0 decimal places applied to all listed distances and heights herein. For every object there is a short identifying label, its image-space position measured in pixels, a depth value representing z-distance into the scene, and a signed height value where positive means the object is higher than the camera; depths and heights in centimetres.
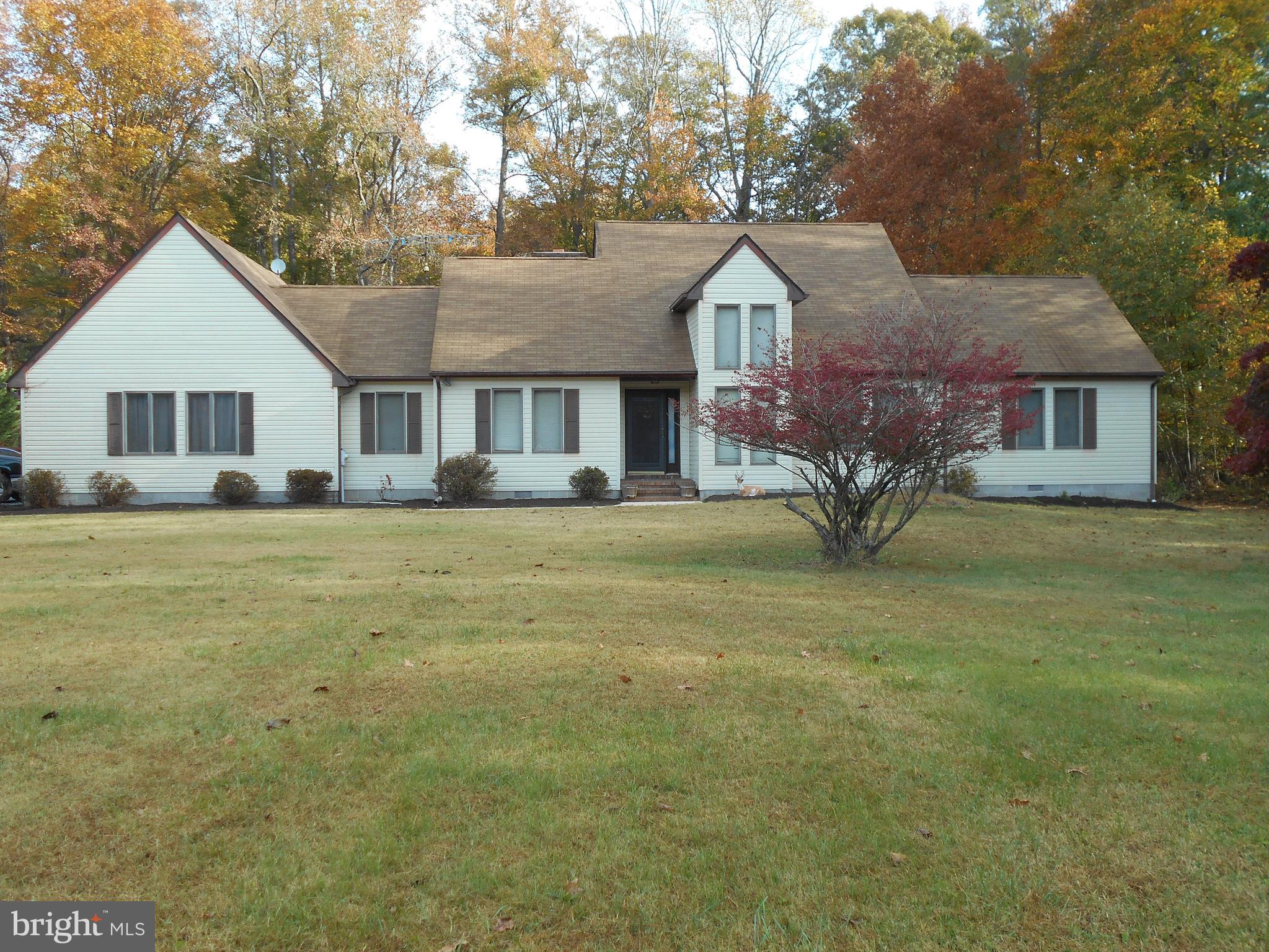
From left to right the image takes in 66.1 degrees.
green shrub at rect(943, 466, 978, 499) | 2388 -83
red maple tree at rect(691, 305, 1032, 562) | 1222 +42
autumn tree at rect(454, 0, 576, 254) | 3922 +1575
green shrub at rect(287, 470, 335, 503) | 2339 -71
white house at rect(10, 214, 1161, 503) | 2333 +191
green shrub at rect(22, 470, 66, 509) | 2273 -72
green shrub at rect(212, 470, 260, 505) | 2306 -74
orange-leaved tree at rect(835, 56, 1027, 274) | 3528 +1042
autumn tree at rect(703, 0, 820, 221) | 4209 +1481
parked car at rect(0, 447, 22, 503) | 2430 -40
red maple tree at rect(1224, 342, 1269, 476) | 1388 +37
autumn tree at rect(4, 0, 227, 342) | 3438 +1175
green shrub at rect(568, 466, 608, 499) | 2384 -72
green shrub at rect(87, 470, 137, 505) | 2302 -73
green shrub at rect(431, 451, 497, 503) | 2323 -57
